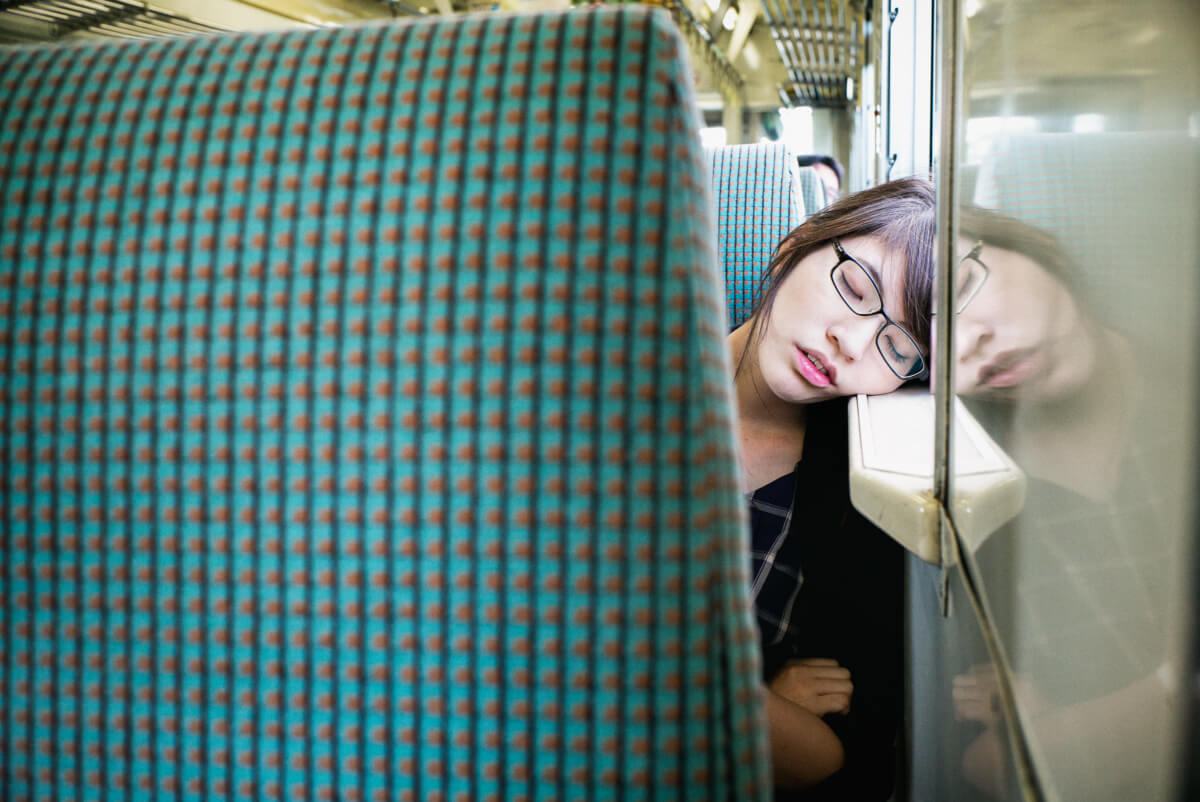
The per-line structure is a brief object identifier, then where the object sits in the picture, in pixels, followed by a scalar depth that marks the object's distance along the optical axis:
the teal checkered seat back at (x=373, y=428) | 0.38
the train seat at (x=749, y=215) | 1.64
